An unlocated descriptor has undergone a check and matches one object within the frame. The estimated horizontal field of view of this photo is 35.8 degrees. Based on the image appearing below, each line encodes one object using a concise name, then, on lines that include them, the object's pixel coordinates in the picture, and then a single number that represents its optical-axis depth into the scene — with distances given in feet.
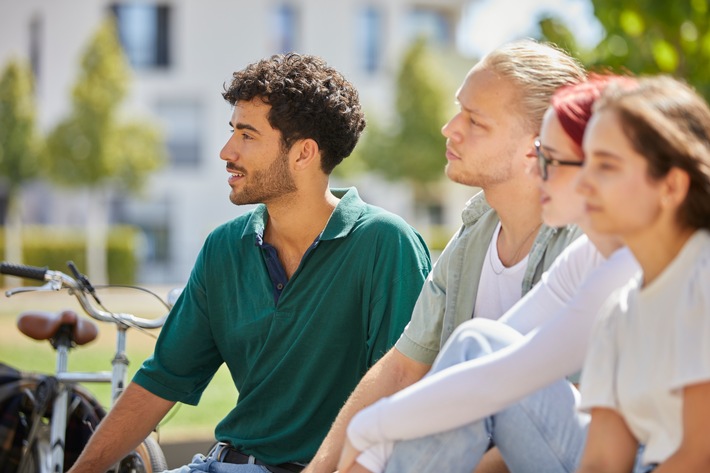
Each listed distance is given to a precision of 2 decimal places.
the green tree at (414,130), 95.71
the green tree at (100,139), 89.04
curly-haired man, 10.53
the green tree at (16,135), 90.74
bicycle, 12.80
